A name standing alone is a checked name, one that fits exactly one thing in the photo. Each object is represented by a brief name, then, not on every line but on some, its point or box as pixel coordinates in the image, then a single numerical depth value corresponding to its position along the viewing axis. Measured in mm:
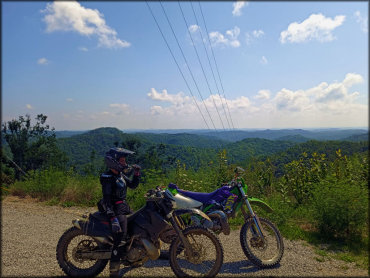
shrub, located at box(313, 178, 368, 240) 4570
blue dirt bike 3877
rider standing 3354
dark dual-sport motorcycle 3395
